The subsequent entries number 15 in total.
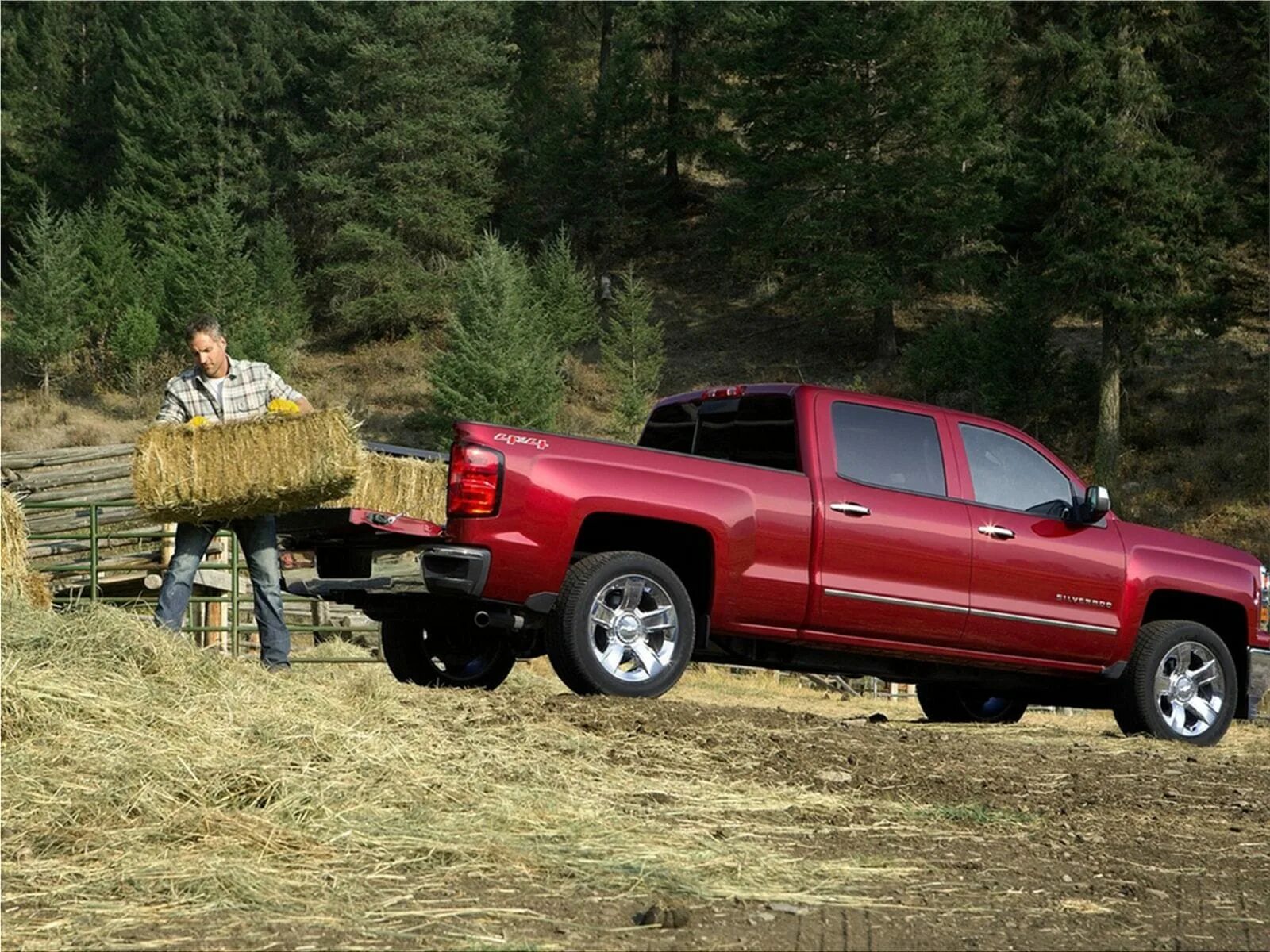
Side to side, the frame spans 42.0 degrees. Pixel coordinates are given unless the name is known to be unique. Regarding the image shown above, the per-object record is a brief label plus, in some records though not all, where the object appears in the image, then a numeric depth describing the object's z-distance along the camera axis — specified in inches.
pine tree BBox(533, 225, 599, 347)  2236.7
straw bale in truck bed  577.3
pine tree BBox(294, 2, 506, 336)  2429.9
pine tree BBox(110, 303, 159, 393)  2283.5
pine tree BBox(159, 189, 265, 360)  2305.6
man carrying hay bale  353.1
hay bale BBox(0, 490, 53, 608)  533.0
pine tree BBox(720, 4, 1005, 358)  1999.3
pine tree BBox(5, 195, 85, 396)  2320.4
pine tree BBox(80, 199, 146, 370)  2445.9
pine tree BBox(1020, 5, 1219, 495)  1470.2
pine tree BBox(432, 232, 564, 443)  1879.9
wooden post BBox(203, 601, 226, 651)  759.7
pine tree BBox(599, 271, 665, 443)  1959.9
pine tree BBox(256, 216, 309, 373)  2340.1
